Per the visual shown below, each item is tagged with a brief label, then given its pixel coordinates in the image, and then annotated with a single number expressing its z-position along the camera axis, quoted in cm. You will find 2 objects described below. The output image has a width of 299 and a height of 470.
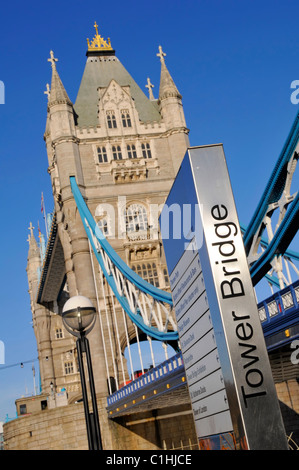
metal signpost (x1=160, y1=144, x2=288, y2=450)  790
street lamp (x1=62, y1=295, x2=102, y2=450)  1021
